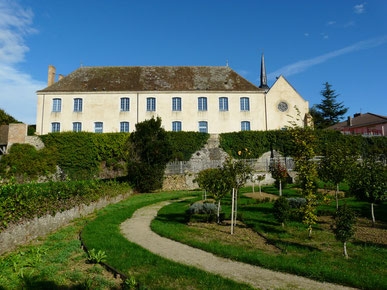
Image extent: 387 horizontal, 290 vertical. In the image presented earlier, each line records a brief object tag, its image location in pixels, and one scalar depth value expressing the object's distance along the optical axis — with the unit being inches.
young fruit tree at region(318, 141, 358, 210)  478.0
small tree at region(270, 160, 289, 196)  638.5
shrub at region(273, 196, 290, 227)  368.8
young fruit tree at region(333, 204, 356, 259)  260.1
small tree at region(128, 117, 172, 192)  819.4
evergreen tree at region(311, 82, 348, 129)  2122.3
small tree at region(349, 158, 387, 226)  379.1
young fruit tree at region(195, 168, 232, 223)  408.8
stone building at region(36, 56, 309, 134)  1235.9
